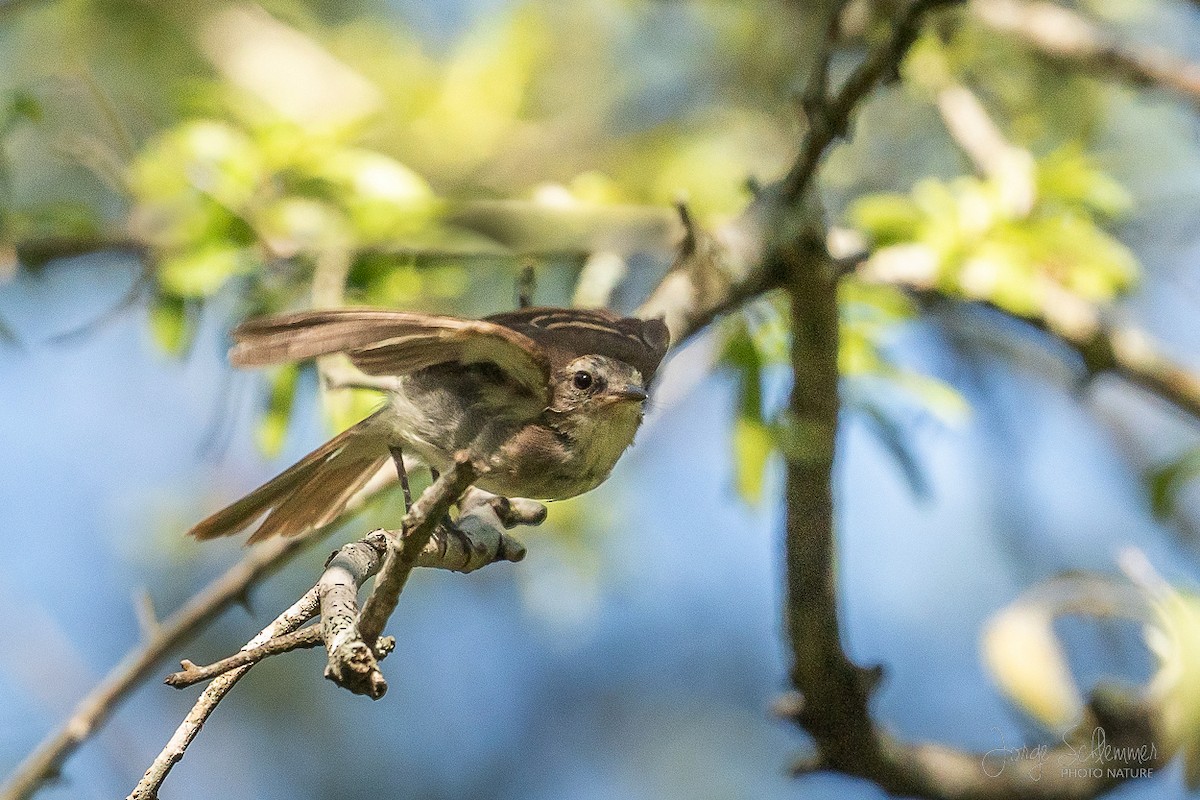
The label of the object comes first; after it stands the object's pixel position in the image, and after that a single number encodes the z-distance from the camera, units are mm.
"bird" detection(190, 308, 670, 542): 6031
